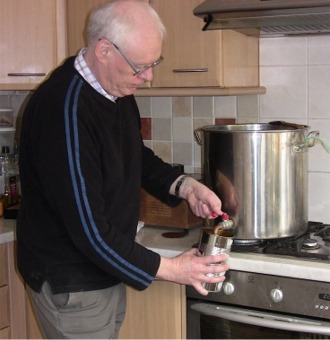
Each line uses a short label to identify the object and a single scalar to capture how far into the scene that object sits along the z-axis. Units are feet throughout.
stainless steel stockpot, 6.21
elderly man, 4.76
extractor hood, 5.80
